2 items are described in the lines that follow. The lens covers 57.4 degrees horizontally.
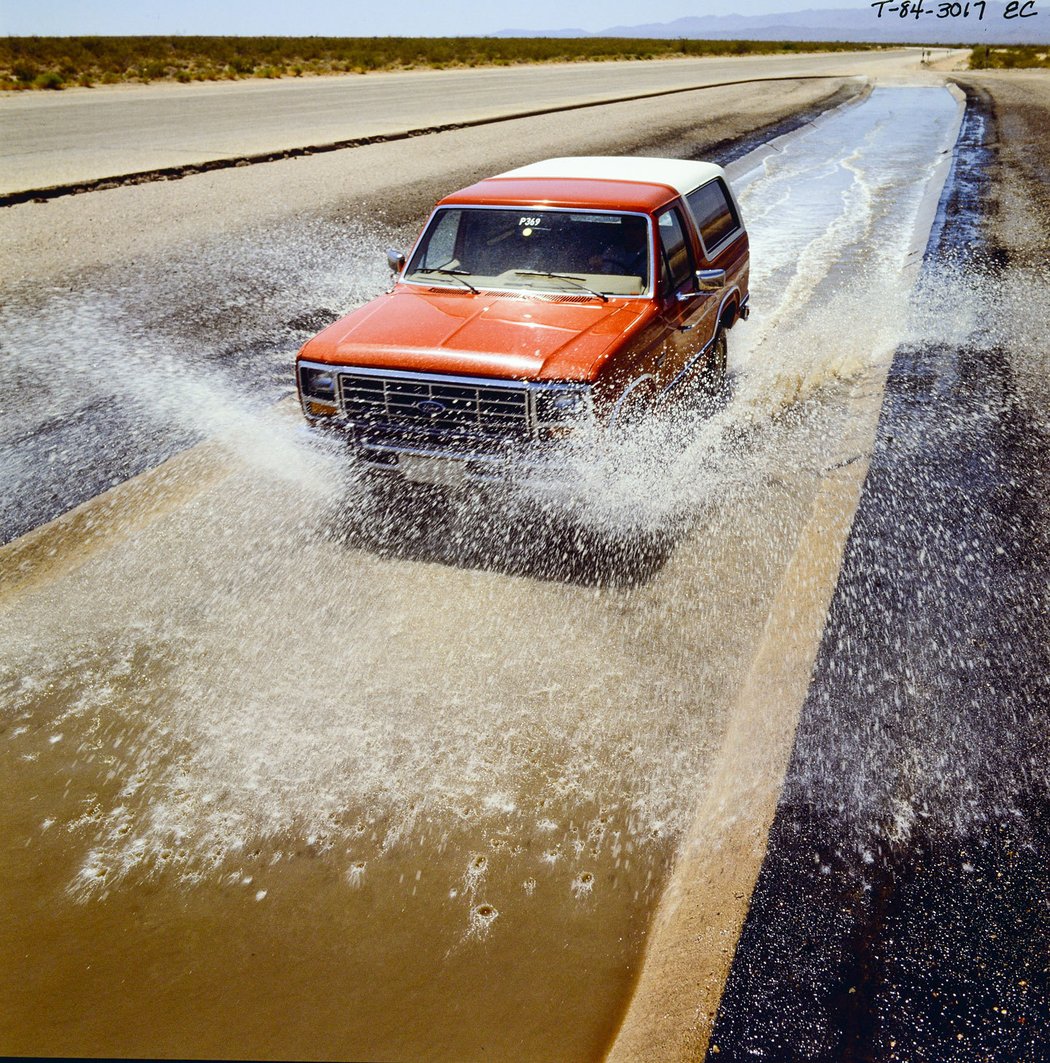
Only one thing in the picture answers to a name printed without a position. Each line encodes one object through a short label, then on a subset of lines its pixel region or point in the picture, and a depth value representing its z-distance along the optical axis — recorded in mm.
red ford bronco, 5066
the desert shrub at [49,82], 30750
